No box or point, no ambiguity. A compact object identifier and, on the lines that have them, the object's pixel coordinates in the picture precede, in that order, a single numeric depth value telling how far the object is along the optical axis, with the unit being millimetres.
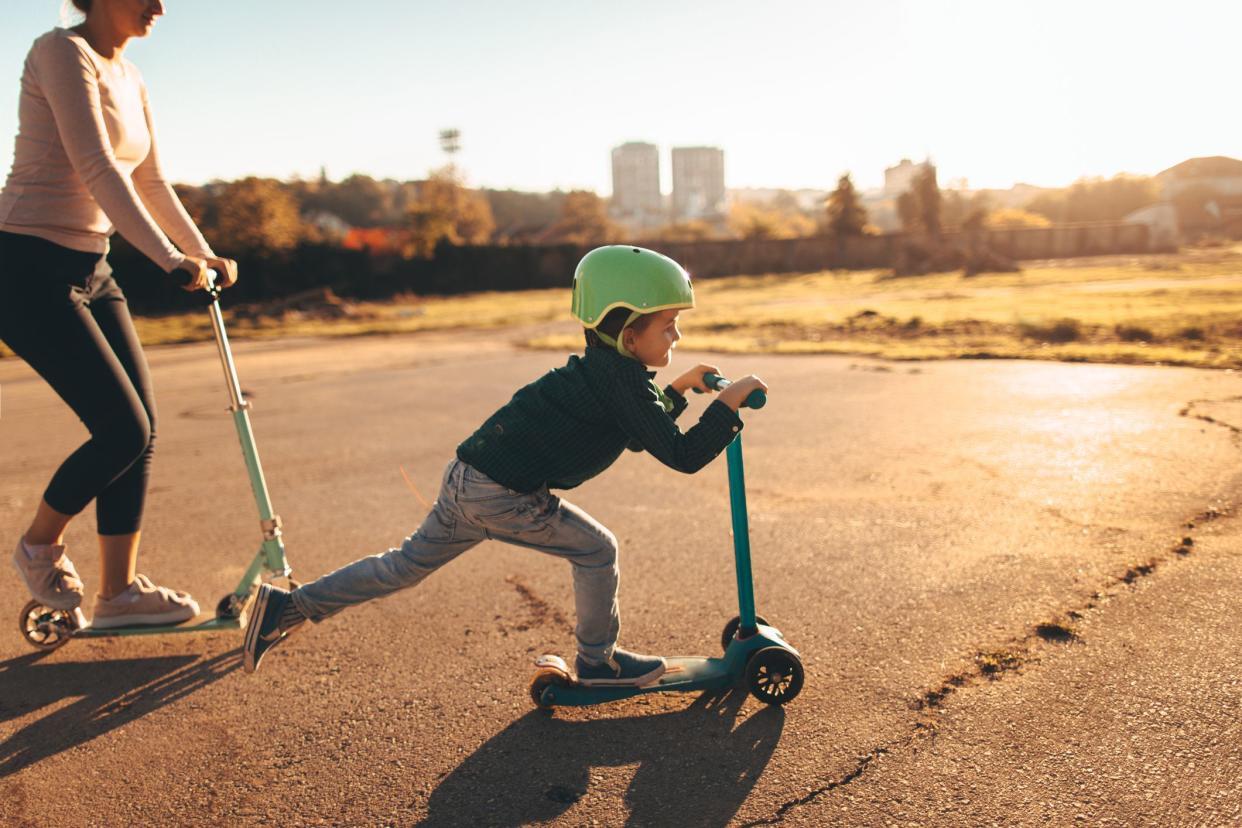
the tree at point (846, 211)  56156
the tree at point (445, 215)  54188
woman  2773
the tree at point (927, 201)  54031
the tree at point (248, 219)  35000
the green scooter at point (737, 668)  2555
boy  2379
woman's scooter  3168
